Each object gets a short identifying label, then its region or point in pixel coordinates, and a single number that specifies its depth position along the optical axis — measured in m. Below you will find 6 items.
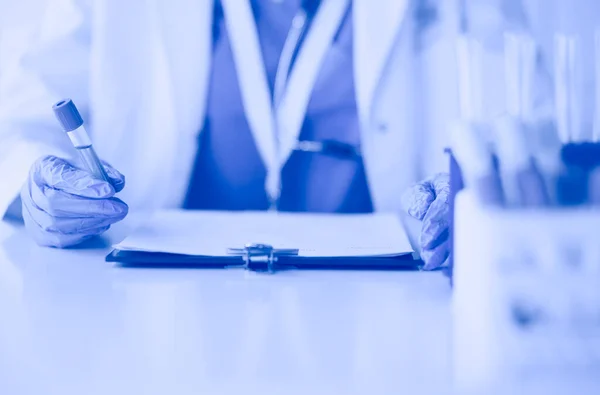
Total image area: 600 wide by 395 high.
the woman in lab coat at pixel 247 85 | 1.17
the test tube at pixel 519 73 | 0.82
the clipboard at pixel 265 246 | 0.94
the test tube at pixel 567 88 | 0.83
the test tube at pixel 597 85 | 0.81
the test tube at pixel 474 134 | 0.75
